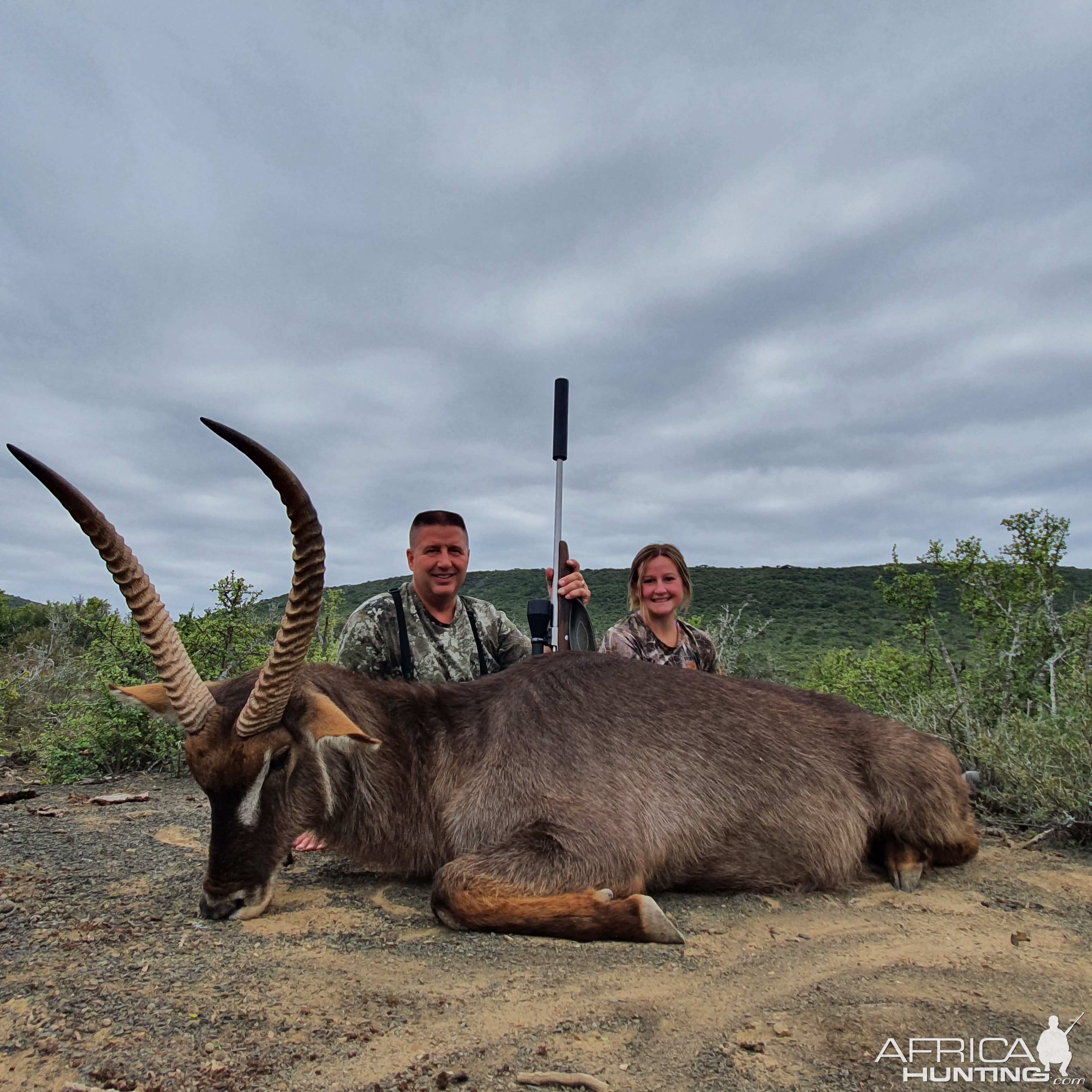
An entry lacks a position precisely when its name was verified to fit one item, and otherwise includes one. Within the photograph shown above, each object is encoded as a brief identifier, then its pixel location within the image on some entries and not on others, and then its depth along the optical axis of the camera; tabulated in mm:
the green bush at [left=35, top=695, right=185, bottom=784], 7719
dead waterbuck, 3479
